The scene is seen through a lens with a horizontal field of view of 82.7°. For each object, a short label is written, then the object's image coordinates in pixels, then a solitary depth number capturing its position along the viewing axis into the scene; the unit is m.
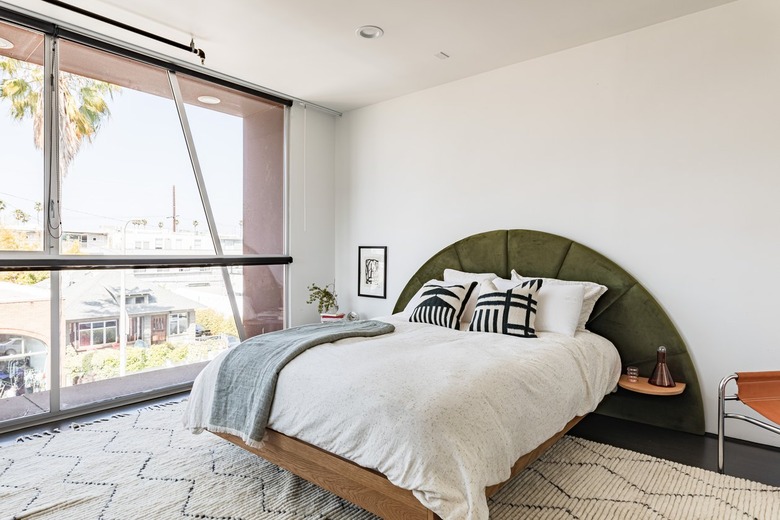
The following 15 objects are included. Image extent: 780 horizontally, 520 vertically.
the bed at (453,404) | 1.64
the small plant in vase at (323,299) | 4.76
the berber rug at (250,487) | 1.99
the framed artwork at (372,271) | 4.68
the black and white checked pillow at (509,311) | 2.89
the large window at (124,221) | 3.05
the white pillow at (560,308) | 2.94
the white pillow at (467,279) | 3.40
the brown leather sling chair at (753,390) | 2.27
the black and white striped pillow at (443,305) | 3.24
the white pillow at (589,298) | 3.11
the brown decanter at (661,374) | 2.81
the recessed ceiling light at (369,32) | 3.12
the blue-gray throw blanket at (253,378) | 2.15
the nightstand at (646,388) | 2.73
